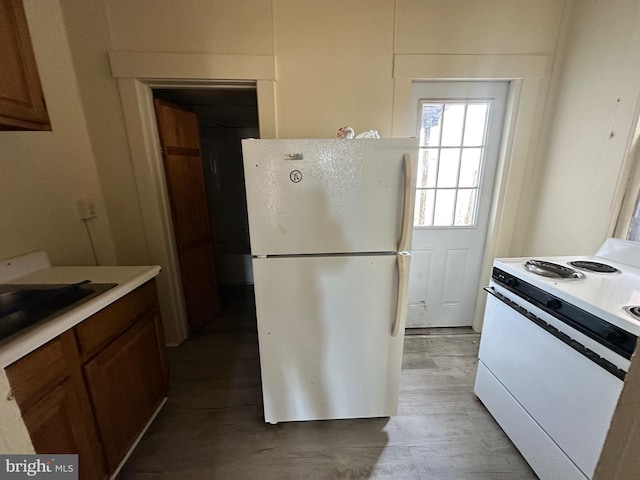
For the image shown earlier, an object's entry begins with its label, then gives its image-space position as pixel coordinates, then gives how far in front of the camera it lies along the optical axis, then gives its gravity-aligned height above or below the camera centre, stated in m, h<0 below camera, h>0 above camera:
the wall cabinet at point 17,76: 1.01 +0.42
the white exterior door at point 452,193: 2.04 -0.12
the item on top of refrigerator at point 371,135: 1.48 +0.24
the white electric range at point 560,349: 0.97 -0.72
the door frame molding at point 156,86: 1.76 +0.58
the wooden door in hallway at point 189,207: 2.09 -0.23
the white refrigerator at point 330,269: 1.22 -0.44
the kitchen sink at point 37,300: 0.95 -0.48
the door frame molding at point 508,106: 1.86 +0.50
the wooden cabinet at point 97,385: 0.90 -0.83
